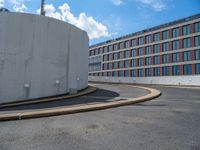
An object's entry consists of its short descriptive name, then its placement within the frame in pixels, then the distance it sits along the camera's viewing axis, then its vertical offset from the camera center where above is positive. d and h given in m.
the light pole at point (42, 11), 19.08 +7.01
